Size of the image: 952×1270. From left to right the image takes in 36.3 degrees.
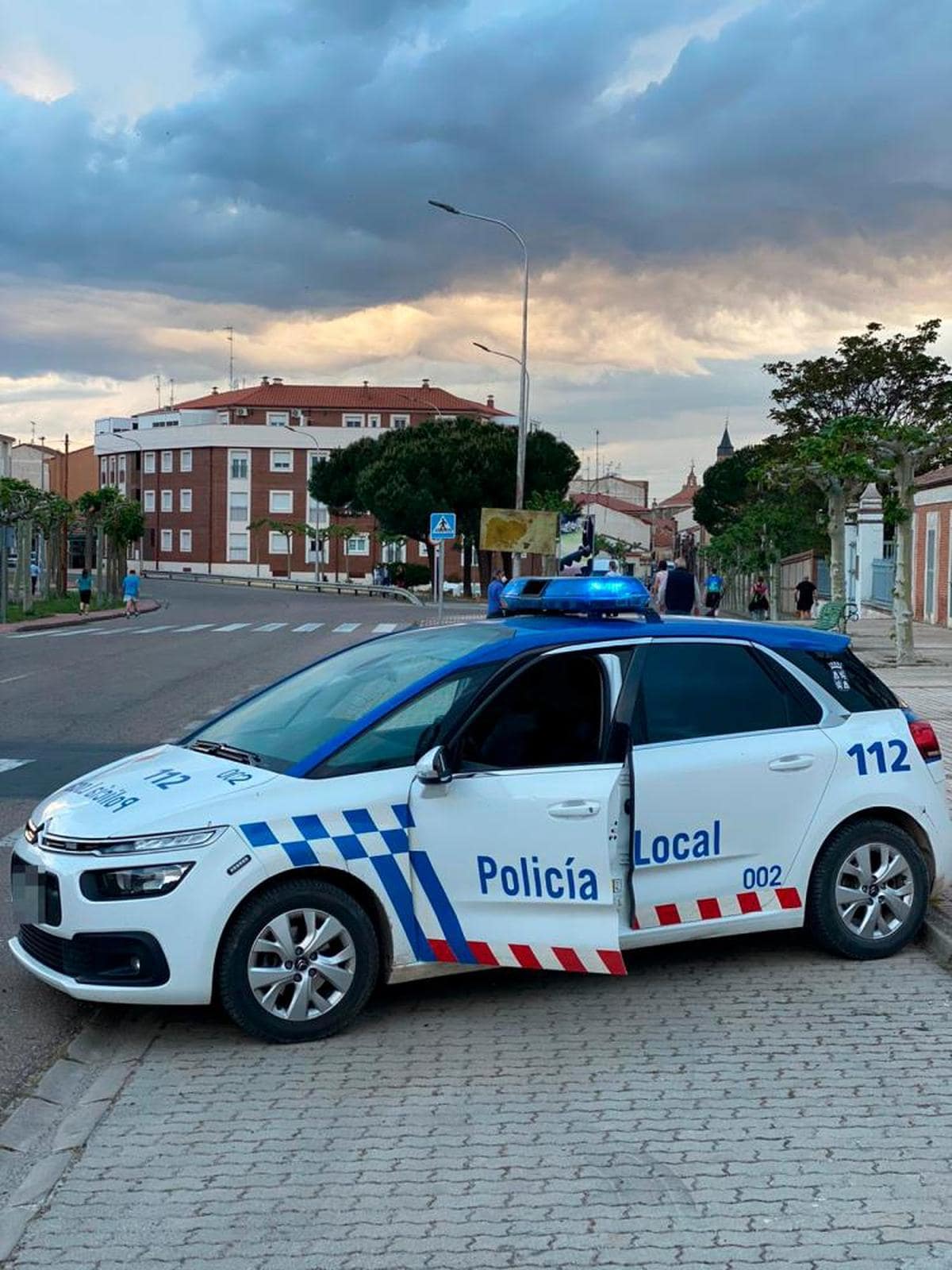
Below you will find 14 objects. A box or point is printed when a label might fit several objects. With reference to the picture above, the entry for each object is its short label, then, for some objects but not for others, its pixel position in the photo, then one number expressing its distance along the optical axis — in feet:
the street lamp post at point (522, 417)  132.92
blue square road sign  102.12
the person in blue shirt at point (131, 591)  152.35
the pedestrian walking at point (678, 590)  71.41
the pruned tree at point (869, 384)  183.21
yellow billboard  103.65
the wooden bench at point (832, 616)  81.35
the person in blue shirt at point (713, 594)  116.89
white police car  17.26
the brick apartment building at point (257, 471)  354.13
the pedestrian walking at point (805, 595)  144.66
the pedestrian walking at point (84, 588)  149.28
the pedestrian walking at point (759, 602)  146.20
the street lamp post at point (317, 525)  297.98
